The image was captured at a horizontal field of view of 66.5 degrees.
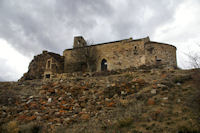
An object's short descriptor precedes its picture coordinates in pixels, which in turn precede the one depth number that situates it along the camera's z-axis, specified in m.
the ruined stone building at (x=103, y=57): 18.18
